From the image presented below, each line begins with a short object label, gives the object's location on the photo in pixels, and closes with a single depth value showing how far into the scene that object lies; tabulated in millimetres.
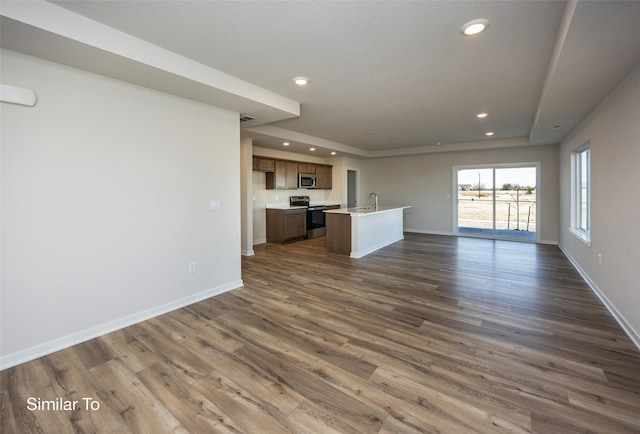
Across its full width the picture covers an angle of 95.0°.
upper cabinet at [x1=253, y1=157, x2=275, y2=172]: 6690
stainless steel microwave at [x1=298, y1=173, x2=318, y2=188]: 7848
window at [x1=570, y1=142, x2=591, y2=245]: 4379
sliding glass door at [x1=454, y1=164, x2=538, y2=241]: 7312
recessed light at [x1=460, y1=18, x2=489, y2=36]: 2129
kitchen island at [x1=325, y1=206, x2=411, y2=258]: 5688
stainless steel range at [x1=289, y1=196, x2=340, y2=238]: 7857
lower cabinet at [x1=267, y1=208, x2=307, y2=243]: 7027
